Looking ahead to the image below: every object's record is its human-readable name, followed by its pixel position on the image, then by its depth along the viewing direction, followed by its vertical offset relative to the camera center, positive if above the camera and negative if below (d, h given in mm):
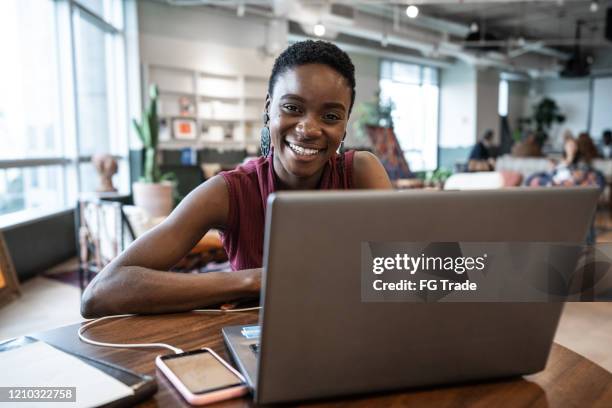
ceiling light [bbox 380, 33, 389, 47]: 8039 +1773
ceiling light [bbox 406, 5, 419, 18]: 5959 +1666
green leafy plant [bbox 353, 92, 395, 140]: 10289 +766
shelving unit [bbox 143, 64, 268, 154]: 7555 +740
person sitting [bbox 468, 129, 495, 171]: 7430 -136
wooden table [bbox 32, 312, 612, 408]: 701 -351
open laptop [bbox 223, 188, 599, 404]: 551 -185
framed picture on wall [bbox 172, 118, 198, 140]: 7695 +335
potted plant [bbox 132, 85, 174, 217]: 5977 -405
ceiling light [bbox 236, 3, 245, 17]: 7104 +2010
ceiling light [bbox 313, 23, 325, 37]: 6534 +1586
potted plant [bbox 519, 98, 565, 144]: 14948 +997
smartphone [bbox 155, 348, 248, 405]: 696 -336
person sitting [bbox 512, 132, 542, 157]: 8117 +16
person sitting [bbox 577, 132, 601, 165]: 6086 +36
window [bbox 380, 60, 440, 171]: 11883 +1123
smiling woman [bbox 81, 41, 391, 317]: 1062 -101
